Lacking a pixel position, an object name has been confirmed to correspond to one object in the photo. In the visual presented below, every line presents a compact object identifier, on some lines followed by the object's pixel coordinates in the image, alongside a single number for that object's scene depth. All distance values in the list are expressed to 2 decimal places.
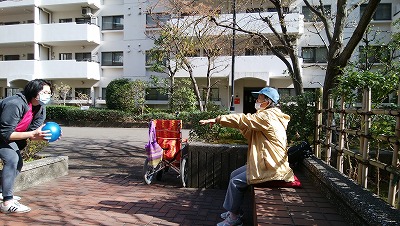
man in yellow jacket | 3.20
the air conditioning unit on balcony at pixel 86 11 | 22.27
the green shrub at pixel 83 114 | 17.59
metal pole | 14.25
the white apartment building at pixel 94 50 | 19.34
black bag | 4.42
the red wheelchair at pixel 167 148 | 5.14
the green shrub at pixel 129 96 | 18.08
